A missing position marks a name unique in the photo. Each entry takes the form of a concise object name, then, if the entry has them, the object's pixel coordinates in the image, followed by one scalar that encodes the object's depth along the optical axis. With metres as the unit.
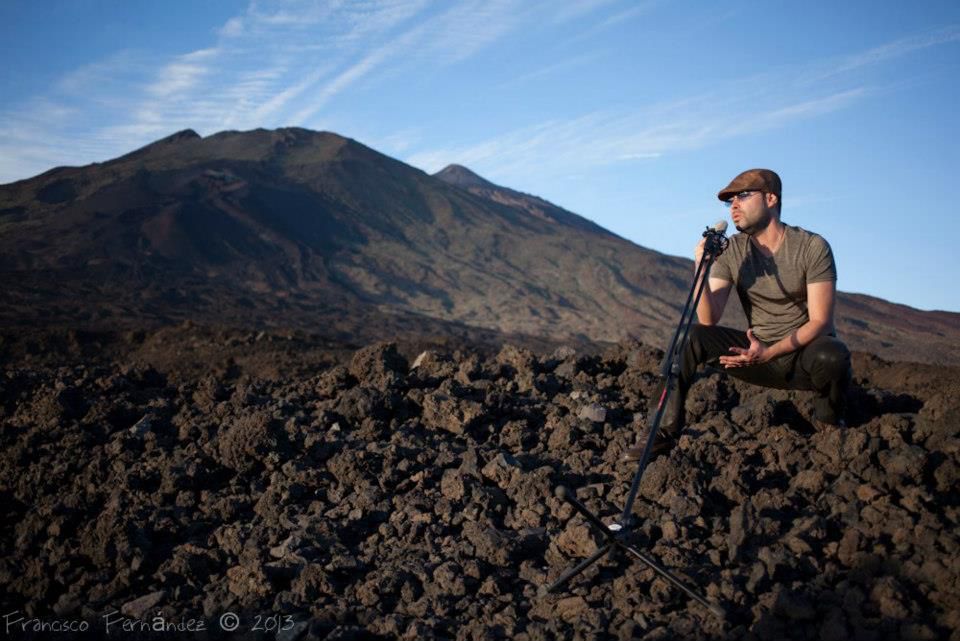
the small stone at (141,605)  3.14
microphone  3.13
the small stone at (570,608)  2.81
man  3.40
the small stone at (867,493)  3.17
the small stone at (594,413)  4.44
